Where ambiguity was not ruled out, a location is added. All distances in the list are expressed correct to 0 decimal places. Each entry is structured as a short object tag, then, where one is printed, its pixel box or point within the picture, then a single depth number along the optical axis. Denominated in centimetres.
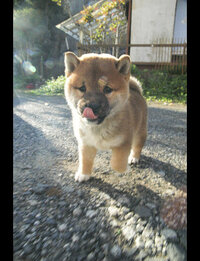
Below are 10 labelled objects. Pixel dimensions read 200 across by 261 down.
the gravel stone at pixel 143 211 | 32
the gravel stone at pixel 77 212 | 32
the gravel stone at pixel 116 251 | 25
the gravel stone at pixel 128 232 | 28
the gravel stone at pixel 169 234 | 27
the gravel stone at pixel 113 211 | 32
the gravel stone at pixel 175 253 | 24
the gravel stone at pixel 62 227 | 29
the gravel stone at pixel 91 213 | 32
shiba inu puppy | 37
